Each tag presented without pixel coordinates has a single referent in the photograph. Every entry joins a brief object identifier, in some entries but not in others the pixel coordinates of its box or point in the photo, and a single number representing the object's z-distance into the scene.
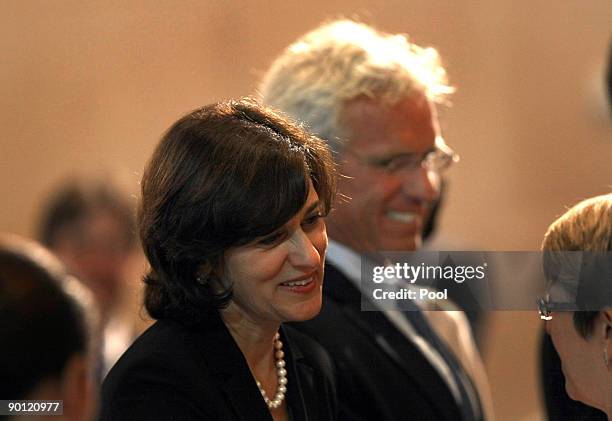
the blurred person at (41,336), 3.90
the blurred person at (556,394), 3.83
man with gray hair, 3.97
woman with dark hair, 3.68
